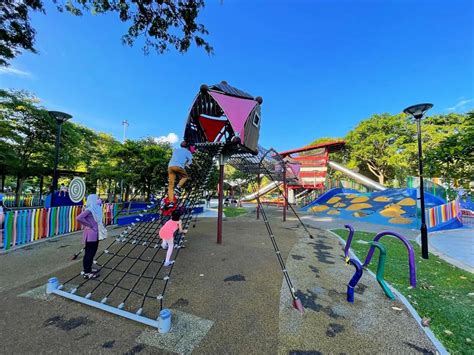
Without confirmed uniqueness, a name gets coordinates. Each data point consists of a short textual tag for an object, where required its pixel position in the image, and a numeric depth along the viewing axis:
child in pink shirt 4.52
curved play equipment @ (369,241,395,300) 3.61
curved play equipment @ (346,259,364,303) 3.30
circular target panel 6.82
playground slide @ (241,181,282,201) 26.06
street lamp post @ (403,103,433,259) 5.73
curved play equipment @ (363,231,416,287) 3.81
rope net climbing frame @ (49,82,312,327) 3.13
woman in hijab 3.89
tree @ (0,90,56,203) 13.91
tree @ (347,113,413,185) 25.92
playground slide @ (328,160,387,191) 22.88
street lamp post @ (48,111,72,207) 7.48
